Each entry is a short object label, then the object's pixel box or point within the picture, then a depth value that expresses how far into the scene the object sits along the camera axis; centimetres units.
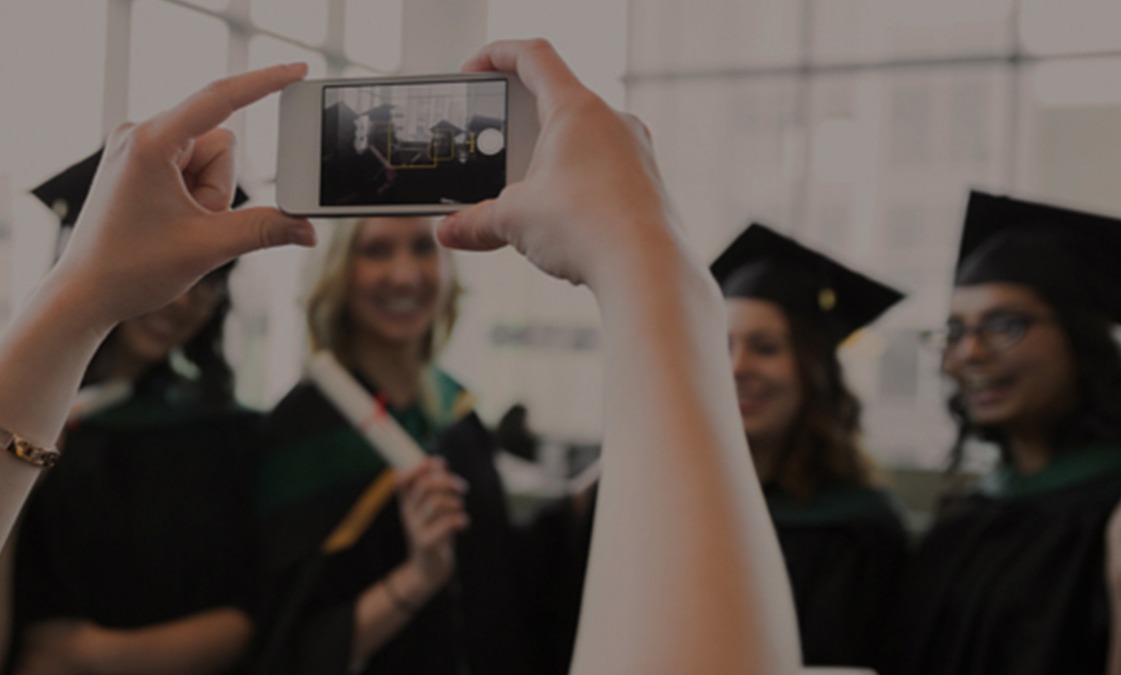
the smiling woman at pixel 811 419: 250
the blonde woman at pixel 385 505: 248
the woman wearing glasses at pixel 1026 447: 222
